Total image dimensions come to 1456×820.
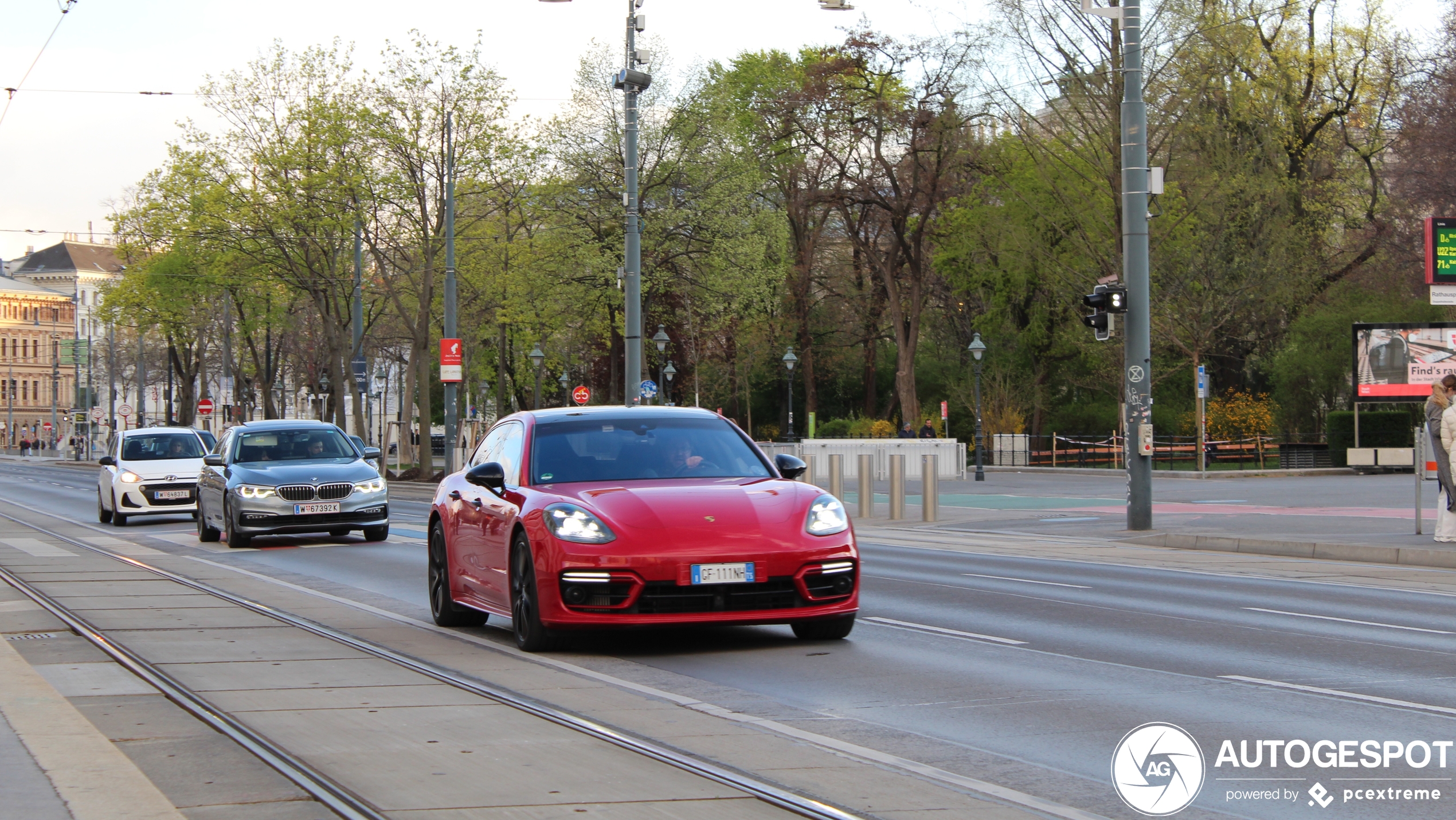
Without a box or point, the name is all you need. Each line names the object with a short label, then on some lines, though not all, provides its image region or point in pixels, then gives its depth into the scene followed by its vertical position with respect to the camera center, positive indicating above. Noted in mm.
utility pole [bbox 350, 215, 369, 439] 49562 +3386
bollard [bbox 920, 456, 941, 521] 26641 -1144
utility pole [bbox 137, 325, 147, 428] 83125 +1808
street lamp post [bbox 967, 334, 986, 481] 46438 +2081
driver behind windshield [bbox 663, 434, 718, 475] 10695 -241
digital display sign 21484 +2229
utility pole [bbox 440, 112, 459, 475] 43188 +3156
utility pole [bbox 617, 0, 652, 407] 32312 +3453
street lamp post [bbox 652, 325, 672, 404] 50500 +2603
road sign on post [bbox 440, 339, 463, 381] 42344 +1678
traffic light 22500 +1608
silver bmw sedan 21234 -838
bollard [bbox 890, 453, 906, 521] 27188 -1117
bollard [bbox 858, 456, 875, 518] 27953 -1152
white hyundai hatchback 27875 -871
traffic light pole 22328 +2005
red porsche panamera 9453 -663
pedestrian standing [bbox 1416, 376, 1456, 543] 18359 -233
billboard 38781 +1370
